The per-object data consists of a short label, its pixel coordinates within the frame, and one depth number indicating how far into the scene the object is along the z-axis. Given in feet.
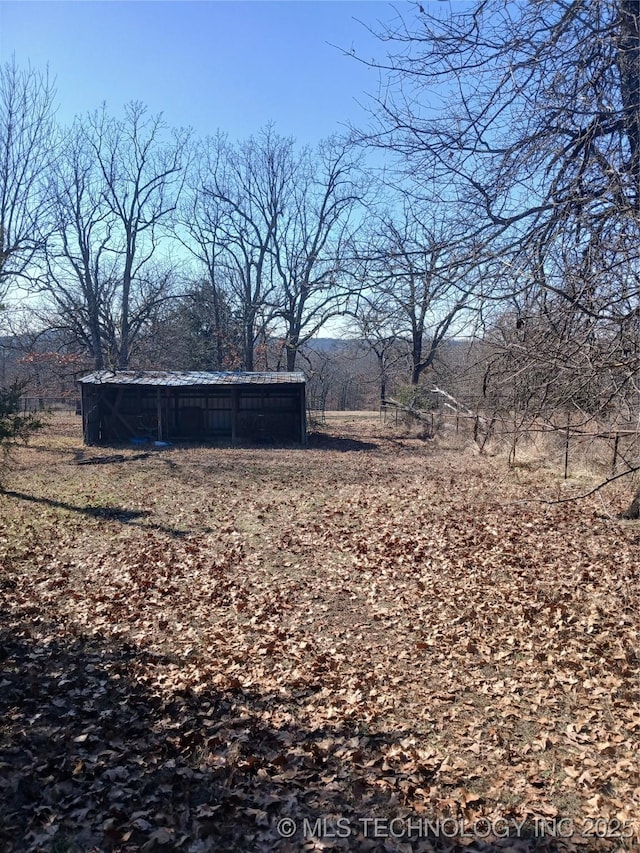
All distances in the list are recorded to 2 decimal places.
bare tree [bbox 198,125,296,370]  116.67
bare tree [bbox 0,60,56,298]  76.69
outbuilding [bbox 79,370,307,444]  72.54
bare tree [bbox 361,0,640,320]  12.77
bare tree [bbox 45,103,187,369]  103.81
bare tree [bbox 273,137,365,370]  104.42
